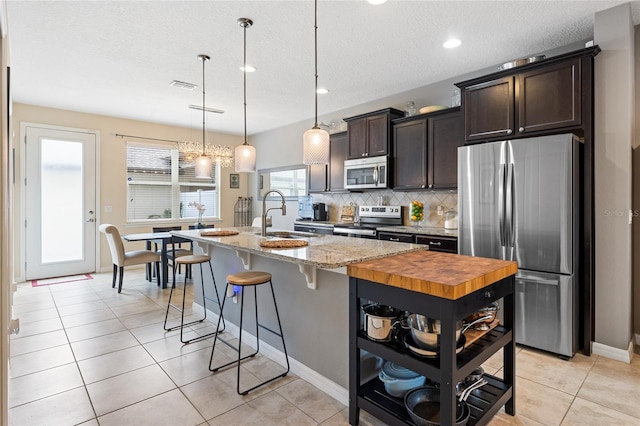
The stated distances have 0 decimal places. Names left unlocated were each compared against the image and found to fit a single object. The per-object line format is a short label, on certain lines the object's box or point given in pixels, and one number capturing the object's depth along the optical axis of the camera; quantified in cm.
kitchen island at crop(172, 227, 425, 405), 209
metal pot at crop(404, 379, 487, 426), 164
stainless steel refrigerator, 266
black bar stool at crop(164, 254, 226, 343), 305
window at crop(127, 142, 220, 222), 635
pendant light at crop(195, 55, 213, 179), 372
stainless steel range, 454
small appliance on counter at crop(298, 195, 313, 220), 628
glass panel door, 529
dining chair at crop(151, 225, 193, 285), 486
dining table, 488
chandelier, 498
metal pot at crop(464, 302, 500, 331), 181
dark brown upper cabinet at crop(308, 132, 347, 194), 536
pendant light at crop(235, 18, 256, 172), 311
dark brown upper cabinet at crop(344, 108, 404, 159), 457
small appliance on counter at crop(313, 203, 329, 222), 578
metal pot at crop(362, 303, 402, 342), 176
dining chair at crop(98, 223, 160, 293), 464
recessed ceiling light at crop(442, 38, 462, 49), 319
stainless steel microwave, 460
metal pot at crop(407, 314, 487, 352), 159
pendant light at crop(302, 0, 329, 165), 245
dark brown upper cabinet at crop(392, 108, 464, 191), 392
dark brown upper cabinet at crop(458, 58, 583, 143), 278
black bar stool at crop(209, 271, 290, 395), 233
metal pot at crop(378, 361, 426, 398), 190
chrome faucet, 297
